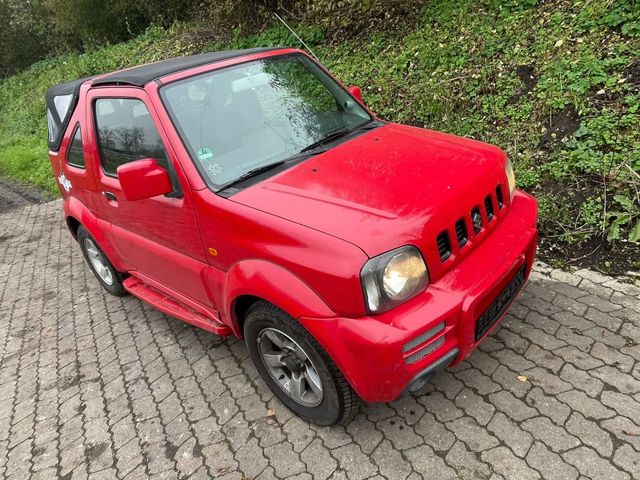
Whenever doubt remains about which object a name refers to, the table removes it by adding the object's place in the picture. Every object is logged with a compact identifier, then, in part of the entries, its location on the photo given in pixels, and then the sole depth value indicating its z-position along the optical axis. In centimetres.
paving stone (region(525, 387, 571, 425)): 253
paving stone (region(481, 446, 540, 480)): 228
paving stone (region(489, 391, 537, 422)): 258
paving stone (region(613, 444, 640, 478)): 221
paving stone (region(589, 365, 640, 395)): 261
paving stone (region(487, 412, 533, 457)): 241
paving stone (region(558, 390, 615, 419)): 250
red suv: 217
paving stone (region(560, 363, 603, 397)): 264
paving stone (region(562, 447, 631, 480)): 221
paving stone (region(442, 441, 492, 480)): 233
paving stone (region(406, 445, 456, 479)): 238
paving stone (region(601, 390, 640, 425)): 247
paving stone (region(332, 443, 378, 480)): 247
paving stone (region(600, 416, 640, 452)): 234
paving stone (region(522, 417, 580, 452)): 237
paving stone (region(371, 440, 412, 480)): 243
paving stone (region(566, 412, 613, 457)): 233
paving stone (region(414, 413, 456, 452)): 252
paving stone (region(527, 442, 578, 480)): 225
